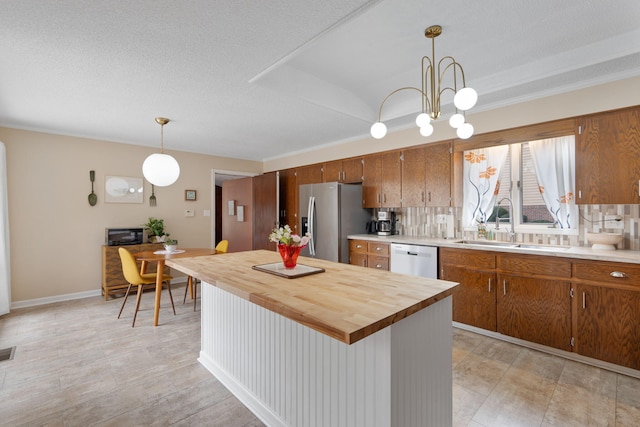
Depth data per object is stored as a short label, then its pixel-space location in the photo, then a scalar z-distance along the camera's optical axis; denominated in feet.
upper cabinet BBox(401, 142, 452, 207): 11.34
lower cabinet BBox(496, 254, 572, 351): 8.00
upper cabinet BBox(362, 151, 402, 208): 12.88
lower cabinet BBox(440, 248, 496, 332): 9.30
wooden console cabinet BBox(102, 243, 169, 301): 13.32
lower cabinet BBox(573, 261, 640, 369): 7.03
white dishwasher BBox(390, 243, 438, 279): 10.49
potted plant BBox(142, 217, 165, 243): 15.12
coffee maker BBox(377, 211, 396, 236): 13.37
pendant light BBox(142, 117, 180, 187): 10.41
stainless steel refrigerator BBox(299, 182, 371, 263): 13.41
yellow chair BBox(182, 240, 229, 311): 13.22
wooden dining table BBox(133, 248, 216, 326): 10.41
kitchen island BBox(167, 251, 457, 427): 3.91
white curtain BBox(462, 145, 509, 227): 11.00
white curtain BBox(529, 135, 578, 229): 9.34
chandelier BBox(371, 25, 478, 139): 5.27
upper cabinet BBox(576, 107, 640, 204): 7.64
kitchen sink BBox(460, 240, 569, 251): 9.20
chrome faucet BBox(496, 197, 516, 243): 10.41
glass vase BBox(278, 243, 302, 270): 6.18
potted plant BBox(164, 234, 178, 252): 11.85
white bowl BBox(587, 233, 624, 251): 8.05
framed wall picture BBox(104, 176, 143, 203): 14.43
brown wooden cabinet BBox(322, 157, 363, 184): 14.49
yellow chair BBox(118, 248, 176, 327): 10.57
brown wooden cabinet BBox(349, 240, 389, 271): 12.02
